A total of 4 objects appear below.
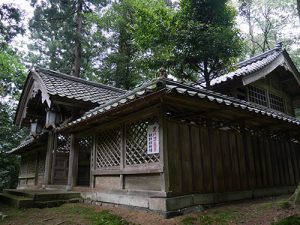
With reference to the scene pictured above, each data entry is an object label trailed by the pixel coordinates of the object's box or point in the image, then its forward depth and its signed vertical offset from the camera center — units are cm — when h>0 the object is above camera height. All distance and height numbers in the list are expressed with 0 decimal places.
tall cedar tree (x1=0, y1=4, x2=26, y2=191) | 1577 +632
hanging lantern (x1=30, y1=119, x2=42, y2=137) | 1323 +241
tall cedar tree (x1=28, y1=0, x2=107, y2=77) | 2366 +1346
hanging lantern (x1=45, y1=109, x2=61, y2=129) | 1133 +245
